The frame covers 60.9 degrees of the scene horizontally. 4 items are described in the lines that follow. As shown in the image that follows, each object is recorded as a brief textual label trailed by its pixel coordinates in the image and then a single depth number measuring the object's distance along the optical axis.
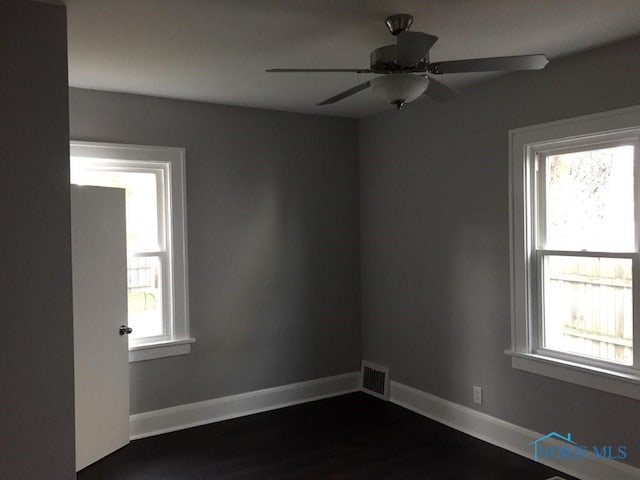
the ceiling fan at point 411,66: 2.20
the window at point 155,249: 4.03
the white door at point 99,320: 3.46
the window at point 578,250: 3.06
